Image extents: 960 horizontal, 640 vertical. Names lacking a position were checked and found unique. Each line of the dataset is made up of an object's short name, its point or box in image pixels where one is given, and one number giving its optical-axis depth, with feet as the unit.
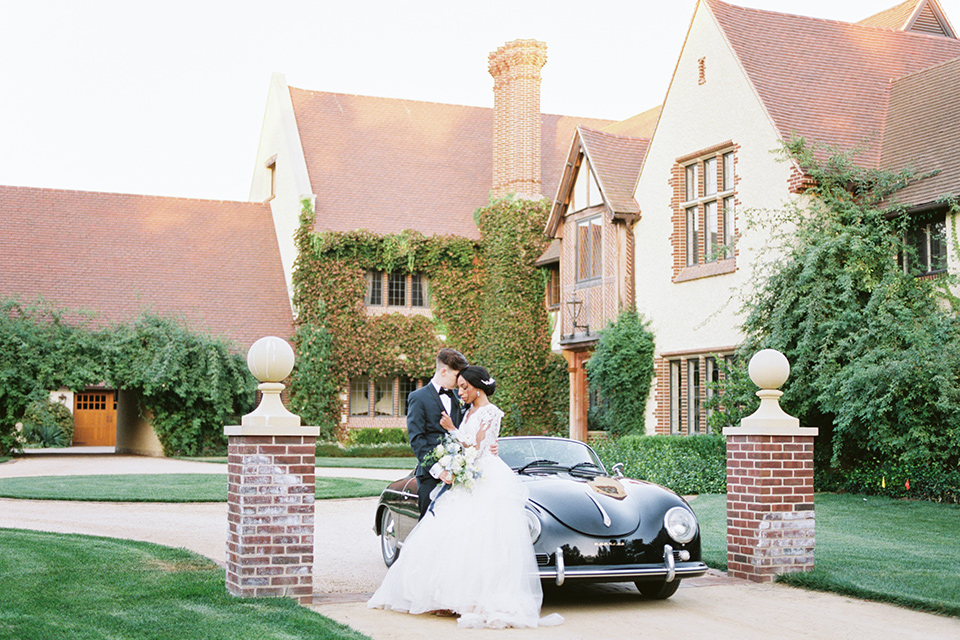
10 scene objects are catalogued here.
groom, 24.72
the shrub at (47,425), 81.25
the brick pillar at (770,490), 28.50
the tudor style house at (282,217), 92.27
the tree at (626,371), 71.92
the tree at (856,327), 47.65
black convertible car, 23.97
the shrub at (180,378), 83.87
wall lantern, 79.30
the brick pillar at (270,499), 24.16
